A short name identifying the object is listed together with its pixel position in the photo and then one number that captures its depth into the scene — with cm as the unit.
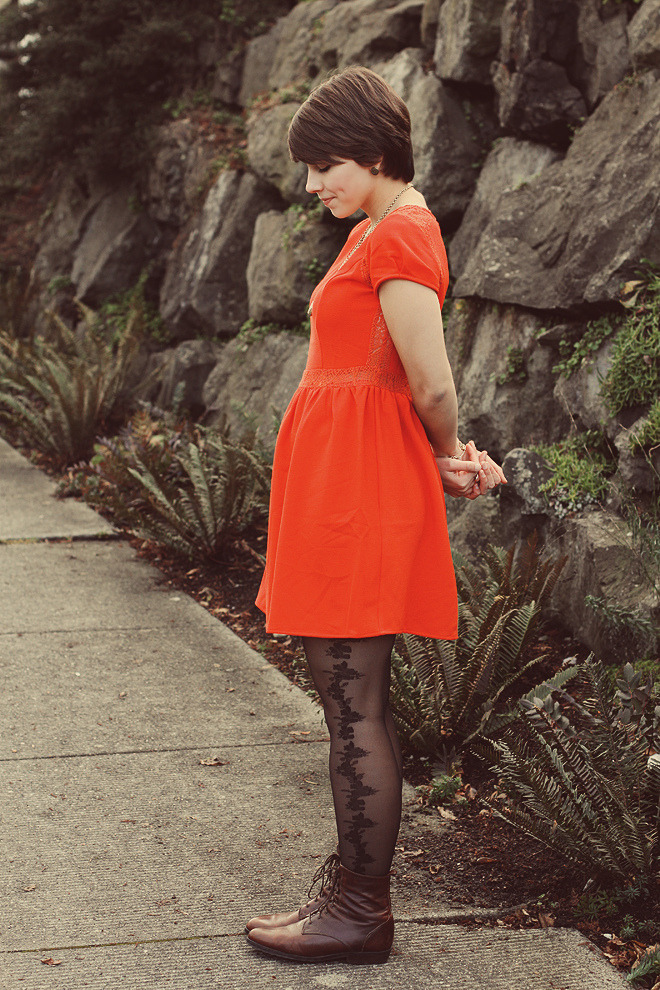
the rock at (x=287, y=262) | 638
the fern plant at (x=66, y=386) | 694
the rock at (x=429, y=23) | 580
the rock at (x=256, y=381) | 627
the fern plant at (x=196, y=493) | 498
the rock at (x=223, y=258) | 761
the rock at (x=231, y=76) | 840
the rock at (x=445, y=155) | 552
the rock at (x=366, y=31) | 623
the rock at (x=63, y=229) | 990
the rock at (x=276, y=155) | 676
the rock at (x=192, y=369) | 768
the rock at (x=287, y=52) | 721
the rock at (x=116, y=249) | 907
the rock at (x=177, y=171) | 833
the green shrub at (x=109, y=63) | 866
